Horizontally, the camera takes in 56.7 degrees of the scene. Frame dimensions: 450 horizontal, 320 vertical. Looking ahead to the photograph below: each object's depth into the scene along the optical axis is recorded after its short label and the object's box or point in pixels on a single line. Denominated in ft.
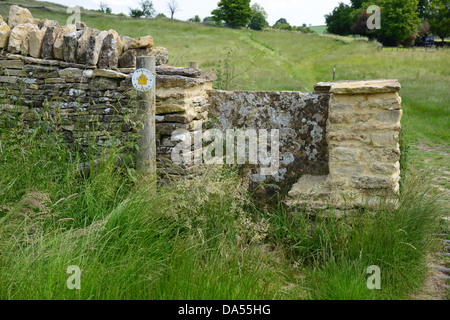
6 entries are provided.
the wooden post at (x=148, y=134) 15.65
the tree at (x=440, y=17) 148.46
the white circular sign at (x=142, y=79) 15.38
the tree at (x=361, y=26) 156.66
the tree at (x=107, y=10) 149.22
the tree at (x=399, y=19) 133.49
